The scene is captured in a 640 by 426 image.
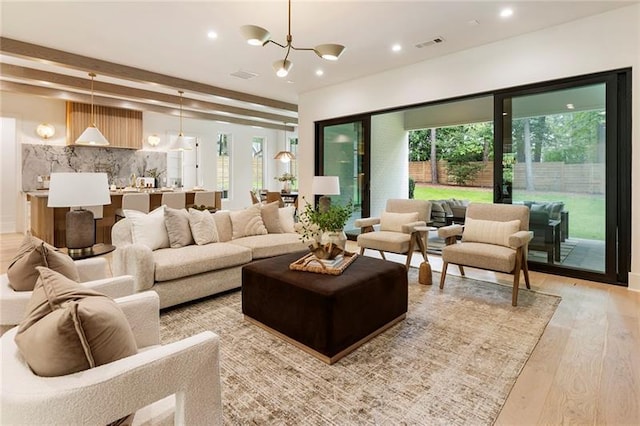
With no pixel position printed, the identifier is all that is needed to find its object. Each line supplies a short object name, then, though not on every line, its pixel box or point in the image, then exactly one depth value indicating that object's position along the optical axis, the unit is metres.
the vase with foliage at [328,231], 2.80
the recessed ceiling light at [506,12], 3.79
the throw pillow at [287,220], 4.61
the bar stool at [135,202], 5.66
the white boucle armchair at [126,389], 0.92
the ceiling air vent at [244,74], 6.01
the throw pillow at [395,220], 4.61
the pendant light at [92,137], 6.02
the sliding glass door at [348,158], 6.52
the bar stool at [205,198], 6.49
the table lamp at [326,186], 5.11
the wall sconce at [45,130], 7.50
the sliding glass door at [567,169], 3.86
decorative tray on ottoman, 2.63
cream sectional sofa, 2.93
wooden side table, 3.88
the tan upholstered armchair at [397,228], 4.20
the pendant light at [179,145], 7.91
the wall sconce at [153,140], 9.12
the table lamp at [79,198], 2.84
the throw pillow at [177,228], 3.57
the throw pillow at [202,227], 3.71
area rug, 1.75
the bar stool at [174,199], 6.26
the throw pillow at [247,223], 4.22
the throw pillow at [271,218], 4.49
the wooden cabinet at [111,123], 7.68
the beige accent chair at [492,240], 3.29
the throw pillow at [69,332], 0.99
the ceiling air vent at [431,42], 4.56
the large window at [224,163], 10.91
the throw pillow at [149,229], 3.36
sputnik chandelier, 3.00
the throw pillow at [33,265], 1.76
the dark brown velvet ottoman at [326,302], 2.23
